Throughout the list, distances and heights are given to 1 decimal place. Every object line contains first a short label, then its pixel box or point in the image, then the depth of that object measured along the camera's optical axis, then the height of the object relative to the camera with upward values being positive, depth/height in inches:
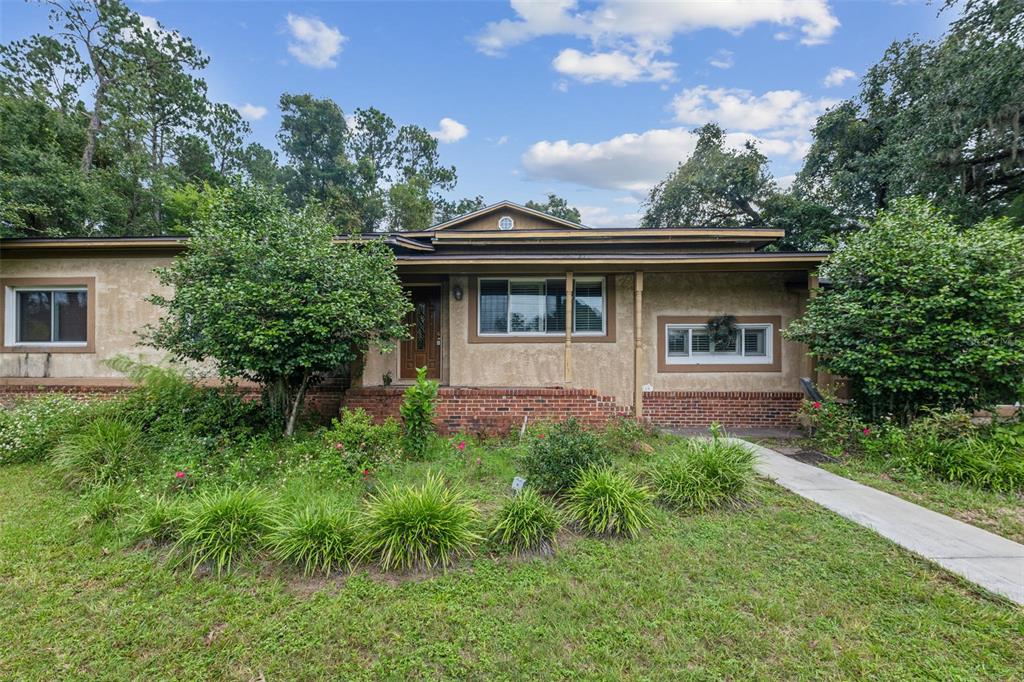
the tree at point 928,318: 227.1 +18.4
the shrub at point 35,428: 223.8 -45.9
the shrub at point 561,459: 171.8 -46.9
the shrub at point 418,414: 232.7 -37.6
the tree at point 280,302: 217.6 +24.4
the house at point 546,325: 324.8 +18.6
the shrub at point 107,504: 155.0 -60.7
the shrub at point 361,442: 202.8 -49.6
